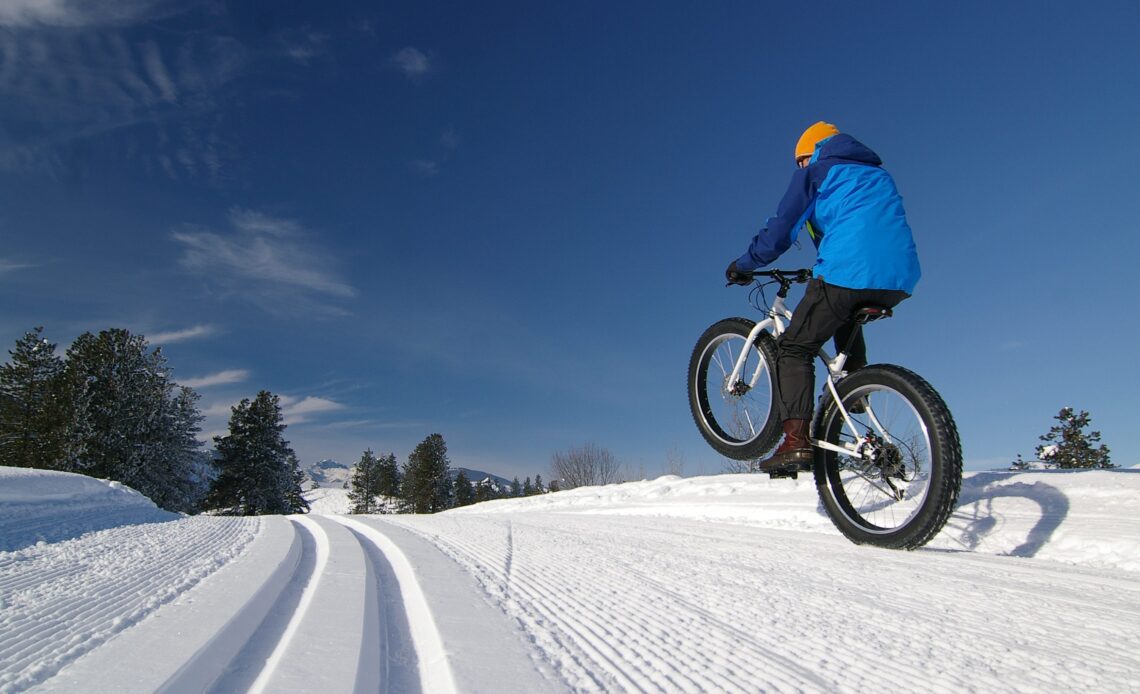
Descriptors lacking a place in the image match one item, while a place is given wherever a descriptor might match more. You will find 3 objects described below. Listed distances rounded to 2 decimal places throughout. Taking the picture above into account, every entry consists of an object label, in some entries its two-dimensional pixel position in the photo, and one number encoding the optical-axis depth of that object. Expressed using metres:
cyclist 2.84
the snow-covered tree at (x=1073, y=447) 22.12
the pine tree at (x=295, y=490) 34.28
